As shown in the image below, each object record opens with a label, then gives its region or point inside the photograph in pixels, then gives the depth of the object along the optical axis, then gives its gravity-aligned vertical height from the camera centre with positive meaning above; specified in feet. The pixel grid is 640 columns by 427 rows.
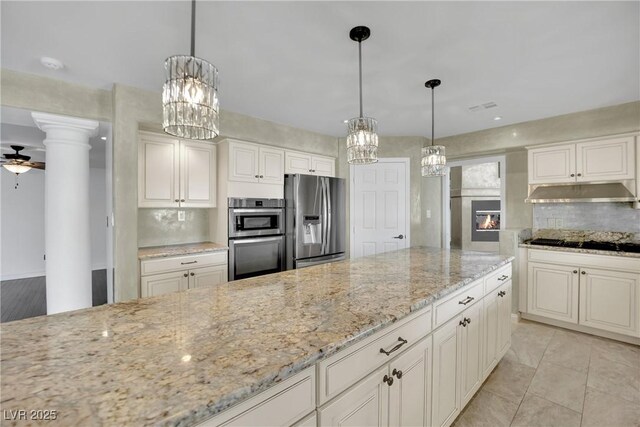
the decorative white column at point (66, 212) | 8.91 -0.05
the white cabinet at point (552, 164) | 10.62 +1.80
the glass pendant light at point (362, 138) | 6.37 +1.63
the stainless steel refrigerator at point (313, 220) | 12.40 -0.41
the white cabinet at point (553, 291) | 10.23 -3.00
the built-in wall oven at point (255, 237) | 10.80 -1.05
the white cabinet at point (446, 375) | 4.92 -3.00
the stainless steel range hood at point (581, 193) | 9.75 +0.65
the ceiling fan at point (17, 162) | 14.13 +2.43
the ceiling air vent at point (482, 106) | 9.80 +3.67
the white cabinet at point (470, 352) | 5.75 -3.00
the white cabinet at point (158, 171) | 9.54 +1.35
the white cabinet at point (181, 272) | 8.94 -2.06
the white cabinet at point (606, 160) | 9.53 +1.78
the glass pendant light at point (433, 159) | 8.25 +1.52
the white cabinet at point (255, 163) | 10.91 +1.92
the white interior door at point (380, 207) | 14.08 +0.19
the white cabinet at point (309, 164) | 12.68 +2.21
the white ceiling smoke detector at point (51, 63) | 6.91 +3.66
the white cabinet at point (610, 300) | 9.15 -2.97
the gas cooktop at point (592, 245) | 9.52 -1.21
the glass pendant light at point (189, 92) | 3.97 +1.68
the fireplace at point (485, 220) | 19.12 -0.62
